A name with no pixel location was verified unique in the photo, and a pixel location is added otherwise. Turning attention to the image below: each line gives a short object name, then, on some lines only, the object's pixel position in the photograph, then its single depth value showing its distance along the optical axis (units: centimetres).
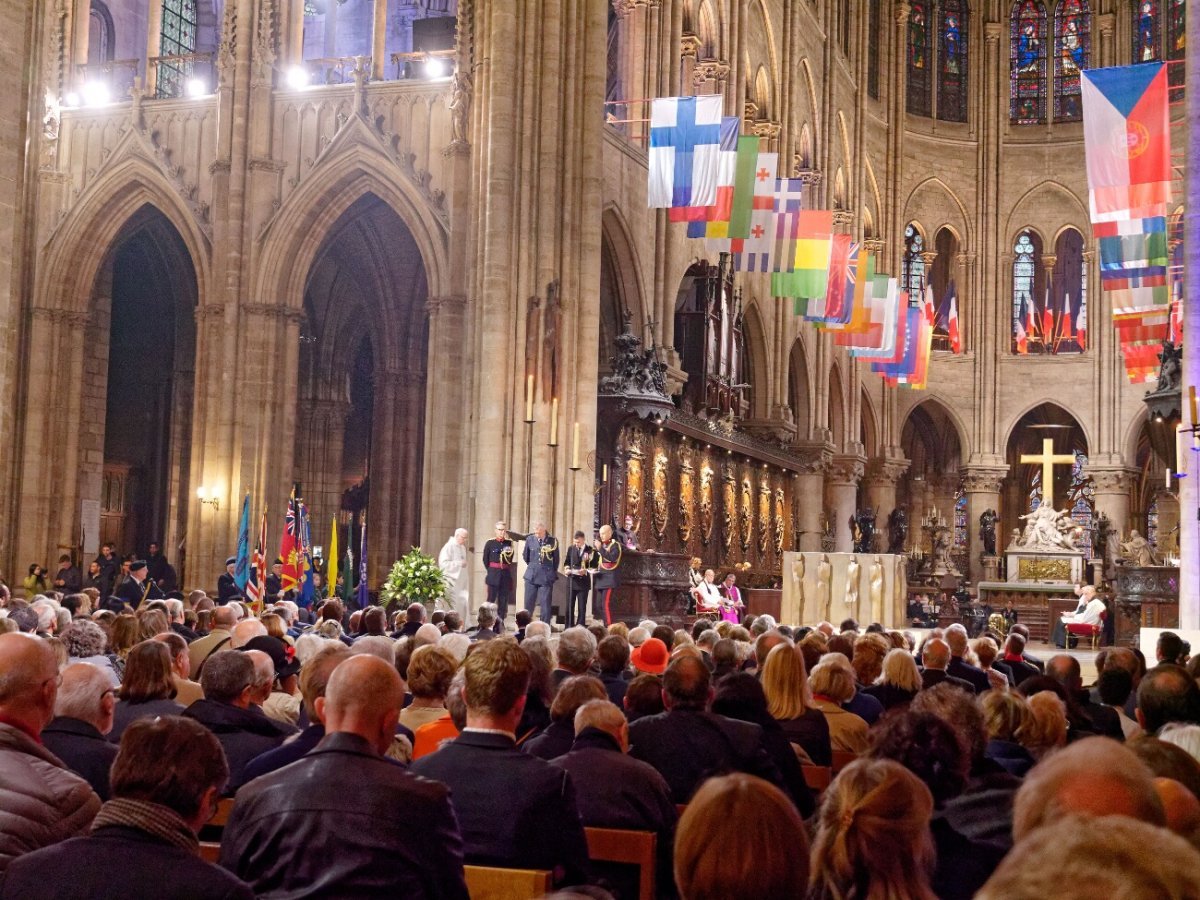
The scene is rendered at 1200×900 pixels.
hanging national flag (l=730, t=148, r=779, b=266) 2428
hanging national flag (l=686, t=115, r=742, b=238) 2272
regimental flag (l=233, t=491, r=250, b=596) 2012
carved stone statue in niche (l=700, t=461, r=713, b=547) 3042
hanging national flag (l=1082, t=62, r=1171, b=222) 1895
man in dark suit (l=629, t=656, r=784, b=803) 570
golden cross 3186
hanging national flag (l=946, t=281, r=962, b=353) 4266
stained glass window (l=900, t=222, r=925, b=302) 4619
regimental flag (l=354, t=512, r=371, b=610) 2035
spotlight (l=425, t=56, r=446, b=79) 2549
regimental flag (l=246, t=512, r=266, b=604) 1942
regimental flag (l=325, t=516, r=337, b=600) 2098
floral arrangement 1939
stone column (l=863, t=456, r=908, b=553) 4438
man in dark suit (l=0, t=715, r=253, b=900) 299
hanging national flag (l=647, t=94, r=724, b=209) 2233
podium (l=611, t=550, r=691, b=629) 2228
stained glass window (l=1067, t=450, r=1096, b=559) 4556
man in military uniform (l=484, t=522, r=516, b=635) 1931
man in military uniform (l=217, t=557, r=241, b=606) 2045
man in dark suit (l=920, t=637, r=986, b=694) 915
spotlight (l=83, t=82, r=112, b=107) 2684
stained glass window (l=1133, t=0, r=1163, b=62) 4481
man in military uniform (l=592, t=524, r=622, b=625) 1959
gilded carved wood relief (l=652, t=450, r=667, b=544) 2752
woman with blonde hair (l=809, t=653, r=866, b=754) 723
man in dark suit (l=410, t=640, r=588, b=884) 420
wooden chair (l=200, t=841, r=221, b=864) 438
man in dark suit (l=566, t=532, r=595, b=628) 1911
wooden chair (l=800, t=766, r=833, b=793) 652
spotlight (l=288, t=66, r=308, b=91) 2572
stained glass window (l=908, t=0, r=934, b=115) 4644
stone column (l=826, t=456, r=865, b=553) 4112
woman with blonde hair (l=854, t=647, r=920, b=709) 839
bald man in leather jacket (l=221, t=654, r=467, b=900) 356
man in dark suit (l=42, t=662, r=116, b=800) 492
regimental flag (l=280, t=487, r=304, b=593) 1978
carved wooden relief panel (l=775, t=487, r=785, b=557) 3656
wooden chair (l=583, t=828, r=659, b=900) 460
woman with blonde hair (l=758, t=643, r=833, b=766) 675
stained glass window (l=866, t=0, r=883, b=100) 4525
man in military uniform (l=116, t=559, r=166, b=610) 1792
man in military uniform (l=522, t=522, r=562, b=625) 1931
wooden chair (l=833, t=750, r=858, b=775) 704
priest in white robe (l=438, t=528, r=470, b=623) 1975
